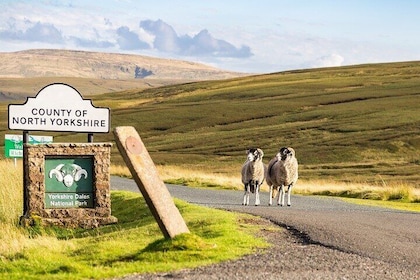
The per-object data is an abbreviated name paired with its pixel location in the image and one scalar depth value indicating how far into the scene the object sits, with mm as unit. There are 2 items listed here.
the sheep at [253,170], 28672
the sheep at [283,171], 28469
